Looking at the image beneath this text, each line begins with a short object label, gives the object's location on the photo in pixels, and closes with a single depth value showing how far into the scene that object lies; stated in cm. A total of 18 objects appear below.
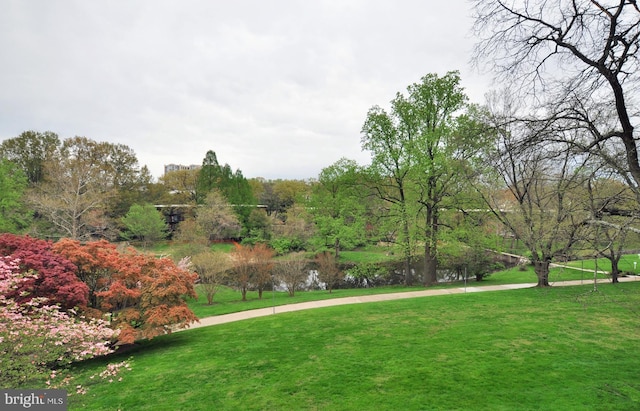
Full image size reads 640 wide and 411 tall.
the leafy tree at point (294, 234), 2903
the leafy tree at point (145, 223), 2864
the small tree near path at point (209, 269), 1628
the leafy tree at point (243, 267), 1733
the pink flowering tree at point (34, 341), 474
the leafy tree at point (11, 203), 2192
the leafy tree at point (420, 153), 1633
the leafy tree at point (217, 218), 3056
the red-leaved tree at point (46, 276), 786
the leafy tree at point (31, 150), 3322
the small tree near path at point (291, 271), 1805
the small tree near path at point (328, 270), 1903
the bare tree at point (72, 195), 2311
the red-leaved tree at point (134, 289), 879
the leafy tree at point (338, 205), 2036
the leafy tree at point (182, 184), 4522
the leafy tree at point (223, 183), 3694
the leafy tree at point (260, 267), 1797
